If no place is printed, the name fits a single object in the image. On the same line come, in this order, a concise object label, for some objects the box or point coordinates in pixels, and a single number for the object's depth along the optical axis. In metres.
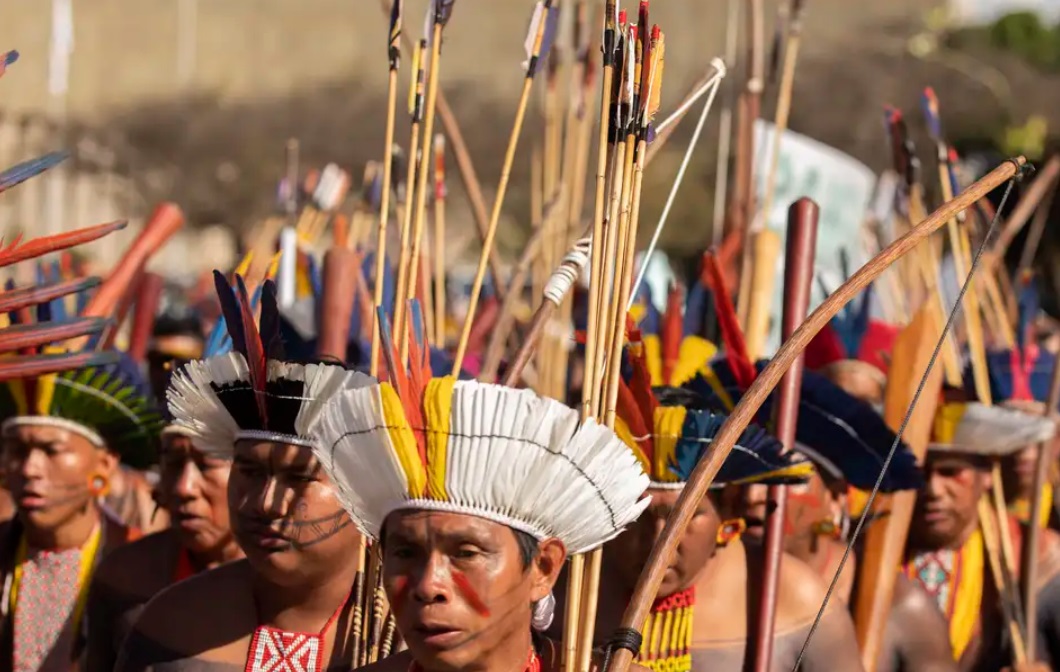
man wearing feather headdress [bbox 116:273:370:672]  6.98
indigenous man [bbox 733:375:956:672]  8.68
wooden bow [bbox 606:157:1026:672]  5.61
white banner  16.53
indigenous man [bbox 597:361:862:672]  7.32
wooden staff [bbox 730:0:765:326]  11.69
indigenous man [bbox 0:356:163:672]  10.06
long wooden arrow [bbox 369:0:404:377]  7.03
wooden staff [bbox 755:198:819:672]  7.36
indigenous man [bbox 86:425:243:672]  9.19
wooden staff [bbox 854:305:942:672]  9.21
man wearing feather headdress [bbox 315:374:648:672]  5.44
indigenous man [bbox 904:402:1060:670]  10.51
